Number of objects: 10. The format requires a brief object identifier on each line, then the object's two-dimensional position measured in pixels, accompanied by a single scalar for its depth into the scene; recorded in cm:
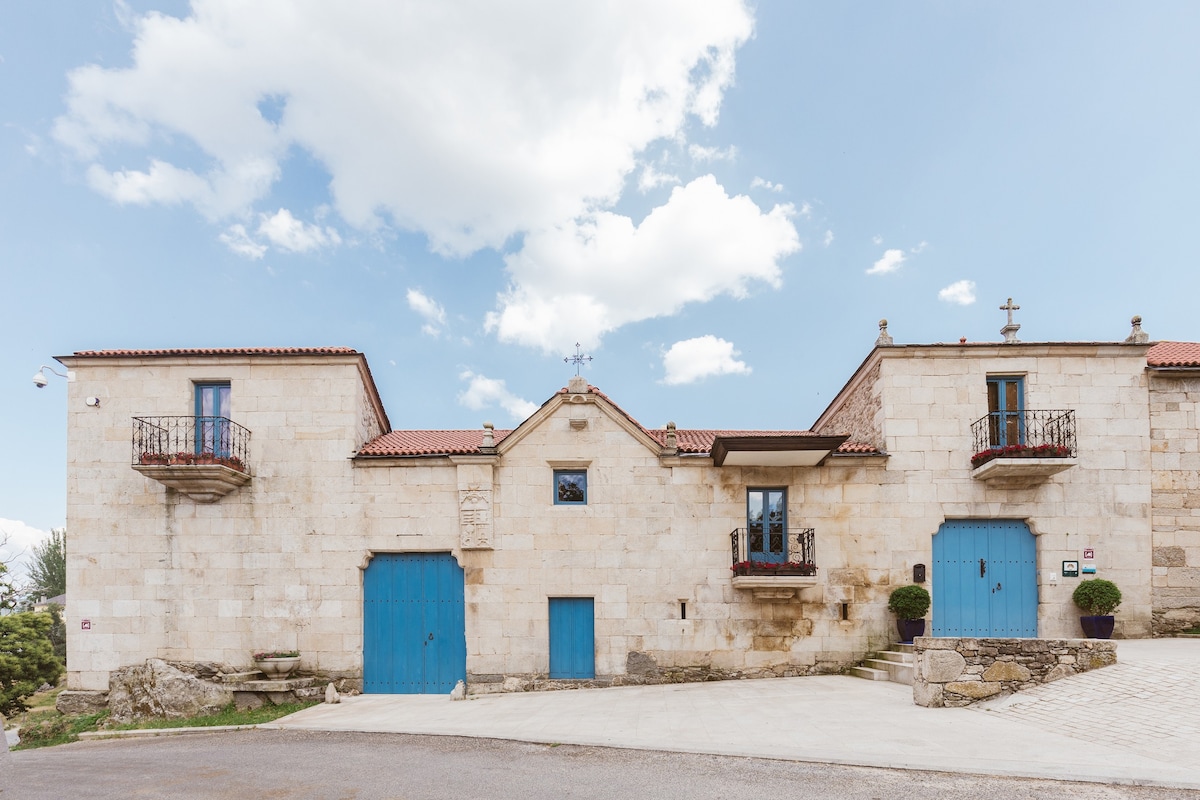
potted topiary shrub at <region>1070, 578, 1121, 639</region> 1415
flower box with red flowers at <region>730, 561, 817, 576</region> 1438
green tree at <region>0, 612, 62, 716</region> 1930
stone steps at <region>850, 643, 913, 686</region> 1337
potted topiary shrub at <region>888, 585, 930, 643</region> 1434
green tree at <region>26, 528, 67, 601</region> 3716
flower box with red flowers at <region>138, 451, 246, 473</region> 1426
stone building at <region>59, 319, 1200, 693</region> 1477
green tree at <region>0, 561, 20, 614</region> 2241
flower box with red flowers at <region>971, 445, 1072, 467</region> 1421
